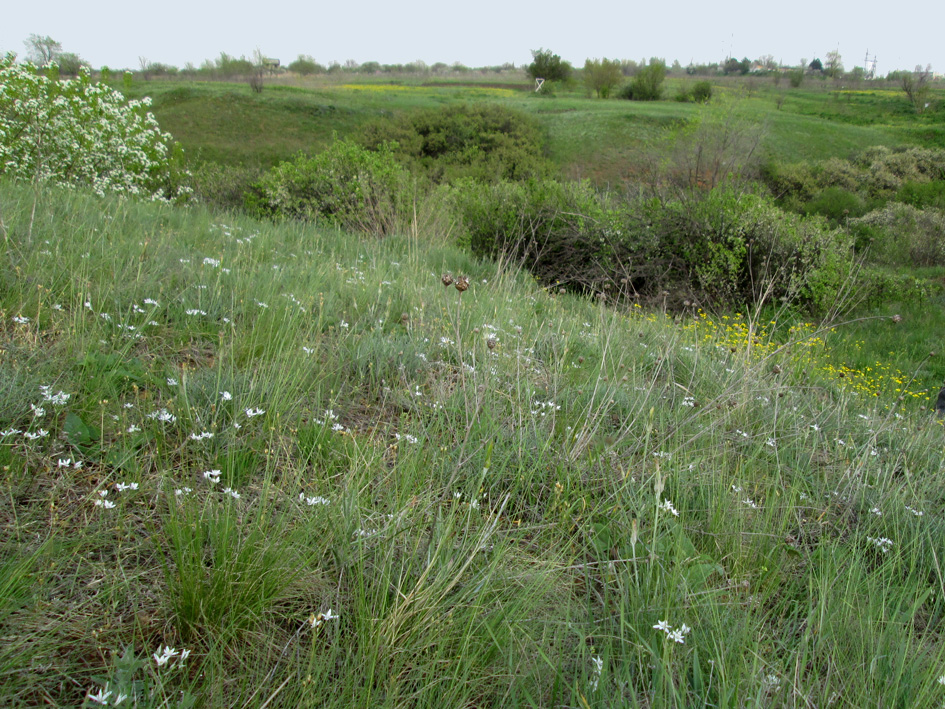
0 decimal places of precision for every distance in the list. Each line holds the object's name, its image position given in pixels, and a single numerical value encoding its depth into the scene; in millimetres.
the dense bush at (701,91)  48784
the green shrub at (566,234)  9430
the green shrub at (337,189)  9086
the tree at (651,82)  54438
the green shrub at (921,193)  26031
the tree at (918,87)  51306
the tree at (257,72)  44000
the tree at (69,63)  41969
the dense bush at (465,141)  27922
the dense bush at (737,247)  9477
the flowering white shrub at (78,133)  8461
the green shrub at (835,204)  26359
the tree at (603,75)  57750
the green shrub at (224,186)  12676
